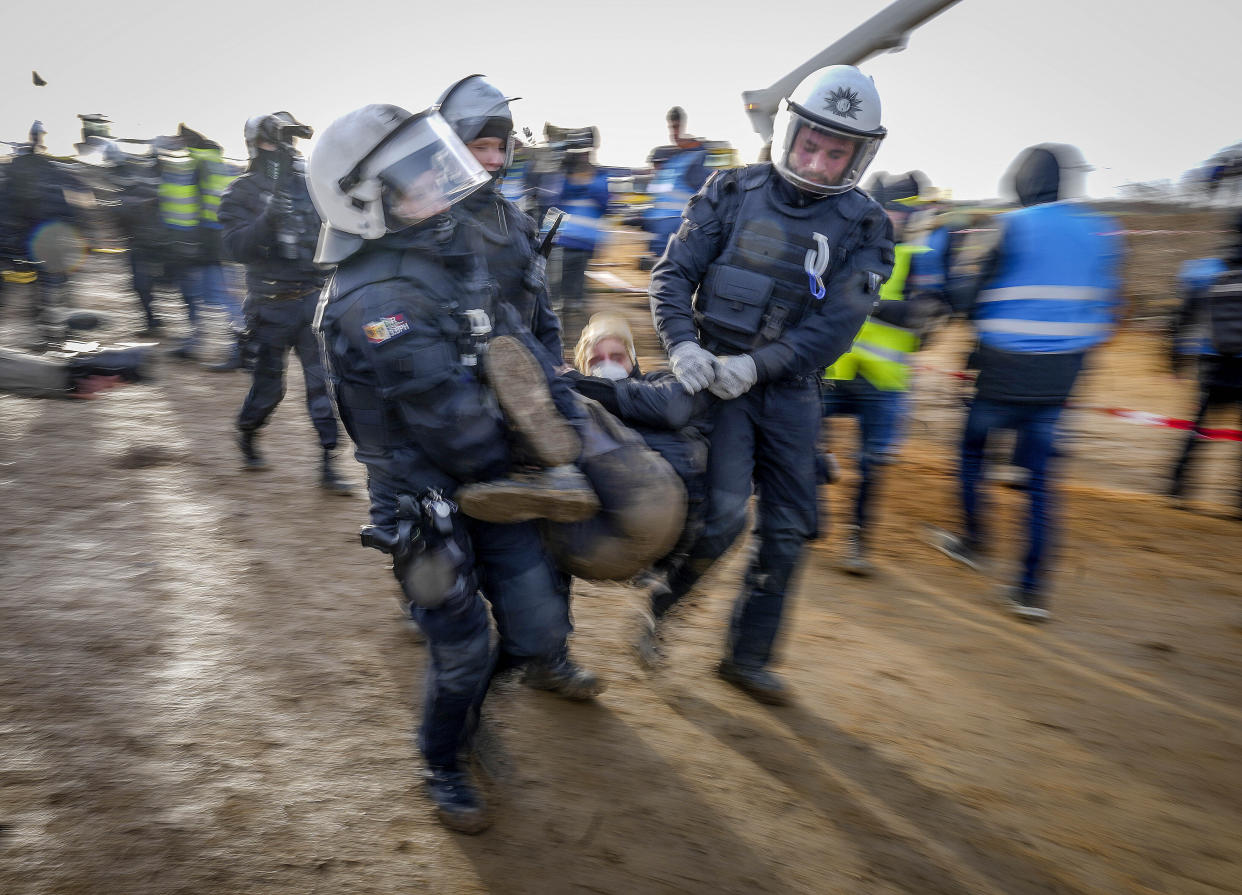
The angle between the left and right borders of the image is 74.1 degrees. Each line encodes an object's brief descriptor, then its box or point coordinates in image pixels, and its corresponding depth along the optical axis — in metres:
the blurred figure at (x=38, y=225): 9.08
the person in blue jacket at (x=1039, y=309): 3.80
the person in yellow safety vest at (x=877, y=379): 4.42
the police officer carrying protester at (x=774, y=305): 2.95
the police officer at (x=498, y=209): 2.70
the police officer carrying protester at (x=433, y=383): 2.21
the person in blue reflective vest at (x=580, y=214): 9.03
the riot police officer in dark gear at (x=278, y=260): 5.24
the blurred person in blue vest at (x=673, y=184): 9.94
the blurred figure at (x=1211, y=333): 4.86
